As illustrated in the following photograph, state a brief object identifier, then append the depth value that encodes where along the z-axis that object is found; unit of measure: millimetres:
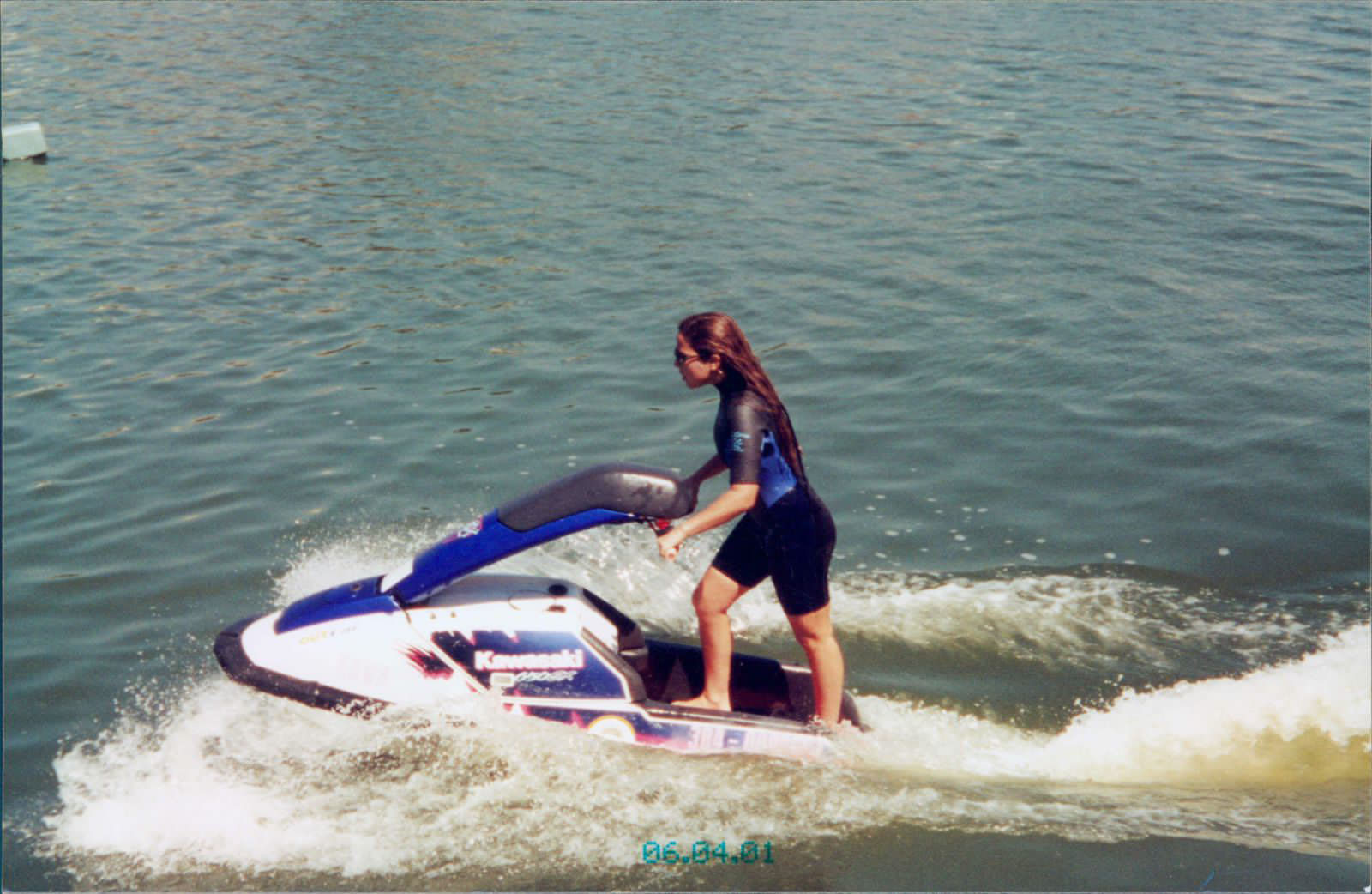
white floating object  15820
